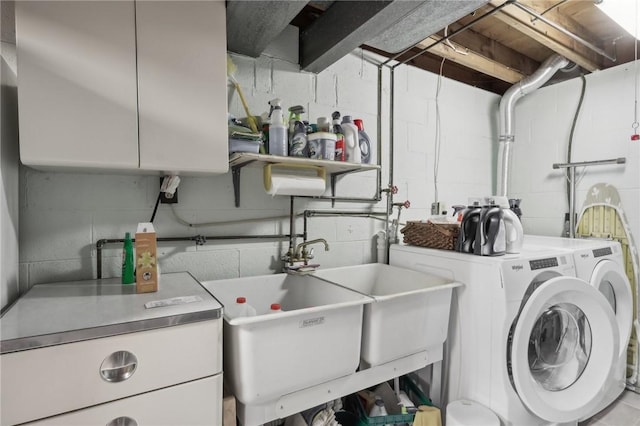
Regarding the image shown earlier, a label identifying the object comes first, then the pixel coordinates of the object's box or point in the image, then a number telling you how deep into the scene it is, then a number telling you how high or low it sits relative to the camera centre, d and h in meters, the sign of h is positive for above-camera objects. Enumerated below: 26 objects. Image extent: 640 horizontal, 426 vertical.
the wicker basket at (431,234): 1.82 -0.18
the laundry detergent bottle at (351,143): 1.70 +0.32
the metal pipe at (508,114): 2.63 +0.76
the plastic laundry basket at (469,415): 1.43 -0.97
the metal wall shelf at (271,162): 1.38 +0.19
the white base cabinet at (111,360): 0.81 -0.43
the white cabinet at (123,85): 1.01 +0.40
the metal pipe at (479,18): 1.50 +0.93
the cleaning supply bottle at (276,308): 1.35 -0.44
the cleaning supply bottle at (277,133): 1.46 +0.32
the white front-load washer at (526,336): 1.49 -0.68
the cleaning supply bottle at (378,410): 1.60 -1.03
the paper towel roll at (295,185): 1.54 +0.09
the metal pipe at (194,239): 1.38 -0.18
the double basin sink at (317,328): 1.10 -0.50
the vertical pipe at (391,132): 2.24 +0.50
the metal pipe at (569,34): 1.66 +1.01
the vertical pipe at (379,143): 2.21 +0.42
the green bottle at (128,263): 1.30 -0.25
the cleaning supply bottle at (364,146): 1.80 +0.32
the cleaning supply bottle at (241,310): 1.35 -0.45
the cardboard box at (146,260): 1.16 -0.21
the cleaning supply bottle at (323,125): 1.59 +0.39
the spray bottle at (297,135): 1.51 +0.32
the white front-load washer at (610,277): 1.83 -0.44
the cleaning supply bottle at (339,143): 1.64 +0.31
